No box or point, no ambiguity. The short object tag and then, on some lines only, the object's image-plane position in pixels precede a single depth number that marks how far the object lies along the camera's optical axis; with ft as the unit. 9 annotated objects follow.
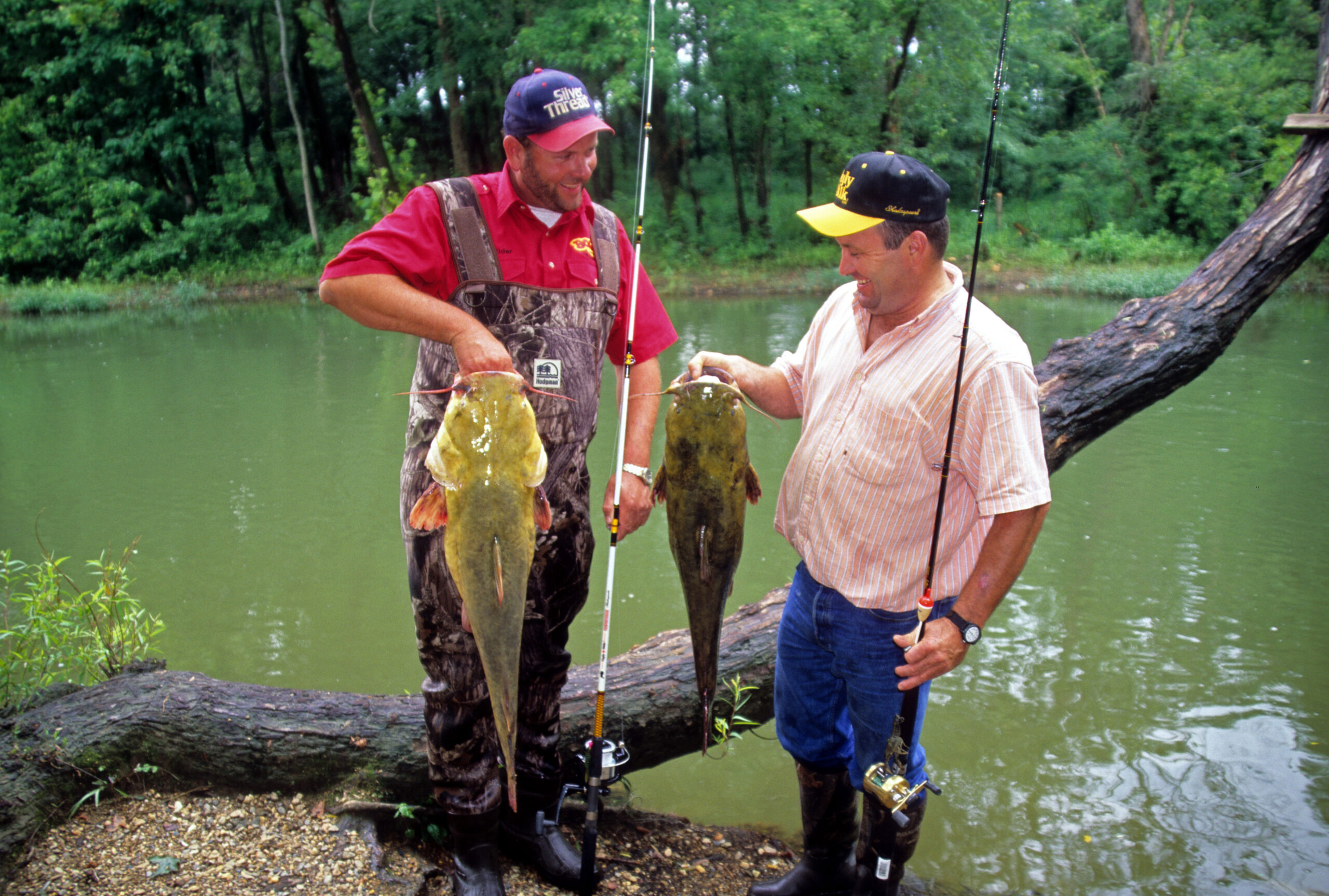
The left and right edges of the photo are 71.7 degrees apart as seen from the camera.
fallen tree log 10.07
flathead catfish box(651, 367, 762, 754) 8.54
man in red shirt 8.50
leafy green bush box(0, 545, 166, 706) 12.28
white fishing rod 8.96
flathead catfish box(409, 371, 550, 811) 7.48
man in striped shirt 7.69
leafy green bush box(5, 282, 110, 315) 62.44
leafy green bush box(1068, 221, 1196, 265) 79.61
